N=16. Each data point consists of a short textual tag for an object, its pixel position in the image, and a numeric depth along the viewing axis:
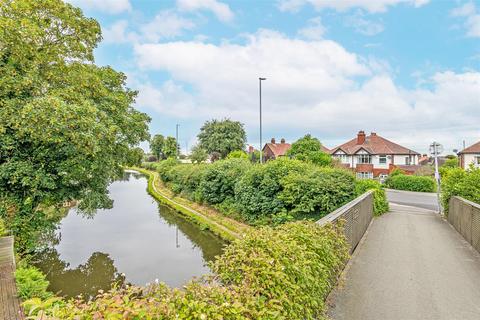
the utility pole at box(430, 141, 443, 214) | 16.07
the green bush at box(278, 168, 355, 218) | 12.98
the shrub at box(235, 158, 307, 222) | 15.29
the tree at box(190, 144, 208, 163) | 39.00
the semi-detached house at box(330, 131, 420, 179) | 38.38
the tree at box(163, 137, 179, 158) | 60.42
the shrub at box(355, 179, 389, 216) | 14.35
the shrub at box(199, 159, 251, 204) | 19.47
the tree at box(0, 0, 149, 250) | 9.20
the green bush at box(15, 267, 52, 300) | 6.09
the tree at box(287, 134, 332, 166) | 30.12
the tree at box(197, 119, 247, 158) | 49.03
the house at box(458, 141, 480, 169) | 33.97
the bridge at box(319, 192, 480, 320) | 4.54
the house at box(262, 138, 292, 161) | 50.87
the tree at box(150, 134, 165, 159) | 70.06
